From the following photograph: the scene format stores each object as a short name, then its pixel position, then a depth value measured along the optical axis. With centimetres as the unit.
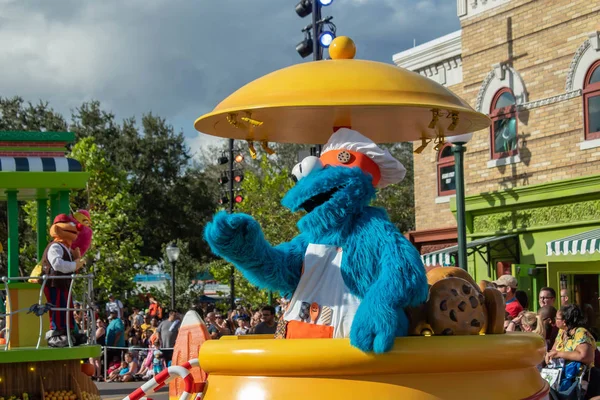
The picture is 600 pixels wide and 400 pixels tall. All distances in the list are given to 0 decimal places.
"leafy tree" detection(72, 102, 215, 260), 4094
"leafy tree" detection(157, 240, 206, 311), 2994
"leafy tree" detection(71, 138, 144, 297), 2780
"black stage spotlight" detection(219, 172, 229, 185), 2292
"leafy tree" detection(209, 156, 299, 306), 2589
